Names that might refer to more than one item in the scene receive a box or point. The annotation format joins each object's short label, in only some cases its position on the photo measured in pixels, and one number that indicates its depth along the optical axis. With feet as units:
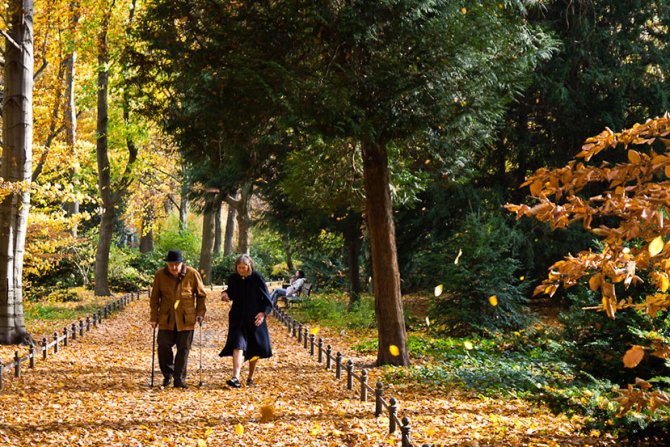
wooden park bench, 75.97
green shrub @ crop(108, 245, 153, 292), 98.94
